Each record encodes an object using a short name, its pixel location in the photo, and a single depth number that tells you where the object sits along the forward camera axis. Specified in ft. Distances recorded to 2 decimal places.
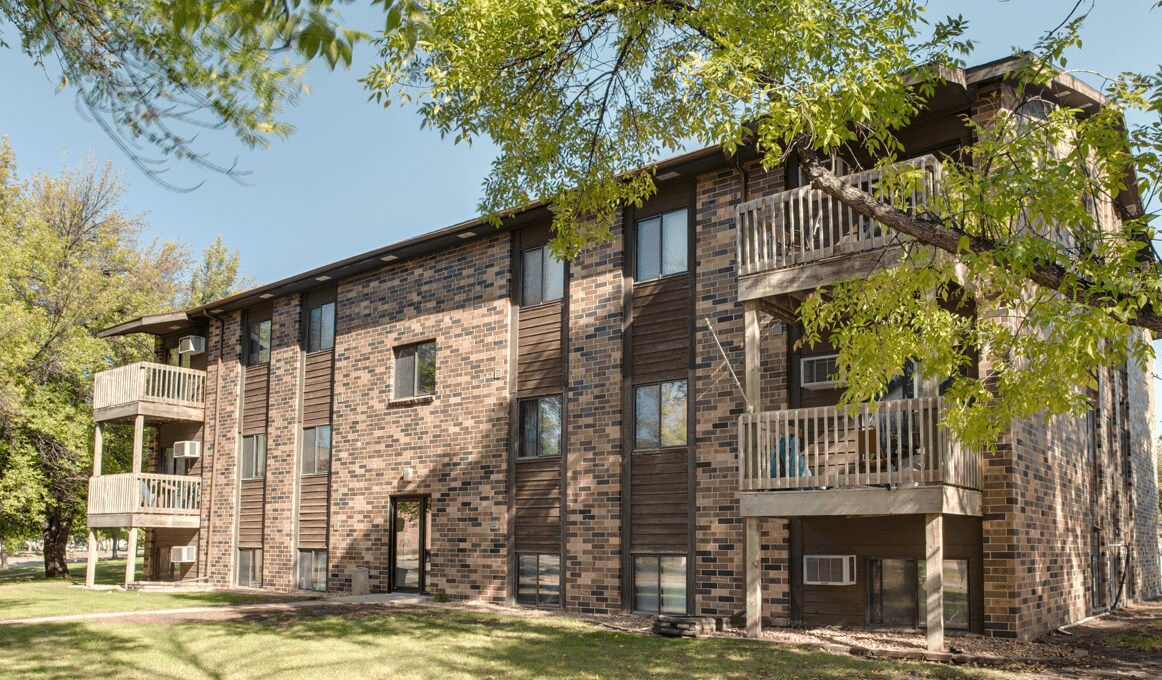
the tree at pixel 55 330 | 89.20
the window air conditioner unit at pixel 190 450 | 87.30
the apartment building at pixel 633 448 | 41.78
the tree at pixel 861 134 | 26.84
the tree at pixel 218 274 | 151.84
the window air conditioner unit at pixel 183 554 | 84.94
